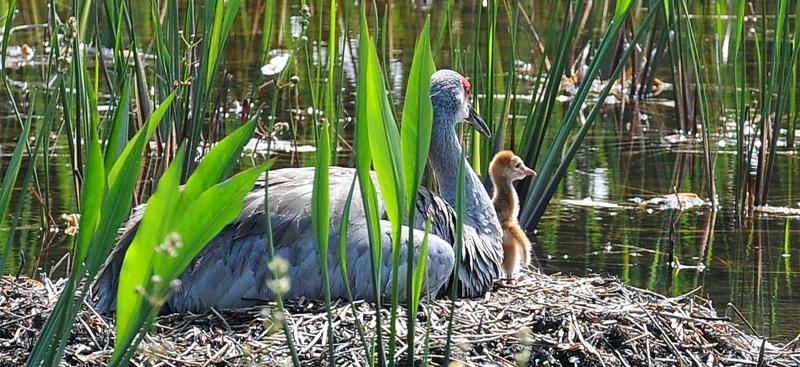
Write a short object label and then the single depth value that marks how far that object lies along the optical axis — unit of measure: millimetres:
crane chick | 11531
